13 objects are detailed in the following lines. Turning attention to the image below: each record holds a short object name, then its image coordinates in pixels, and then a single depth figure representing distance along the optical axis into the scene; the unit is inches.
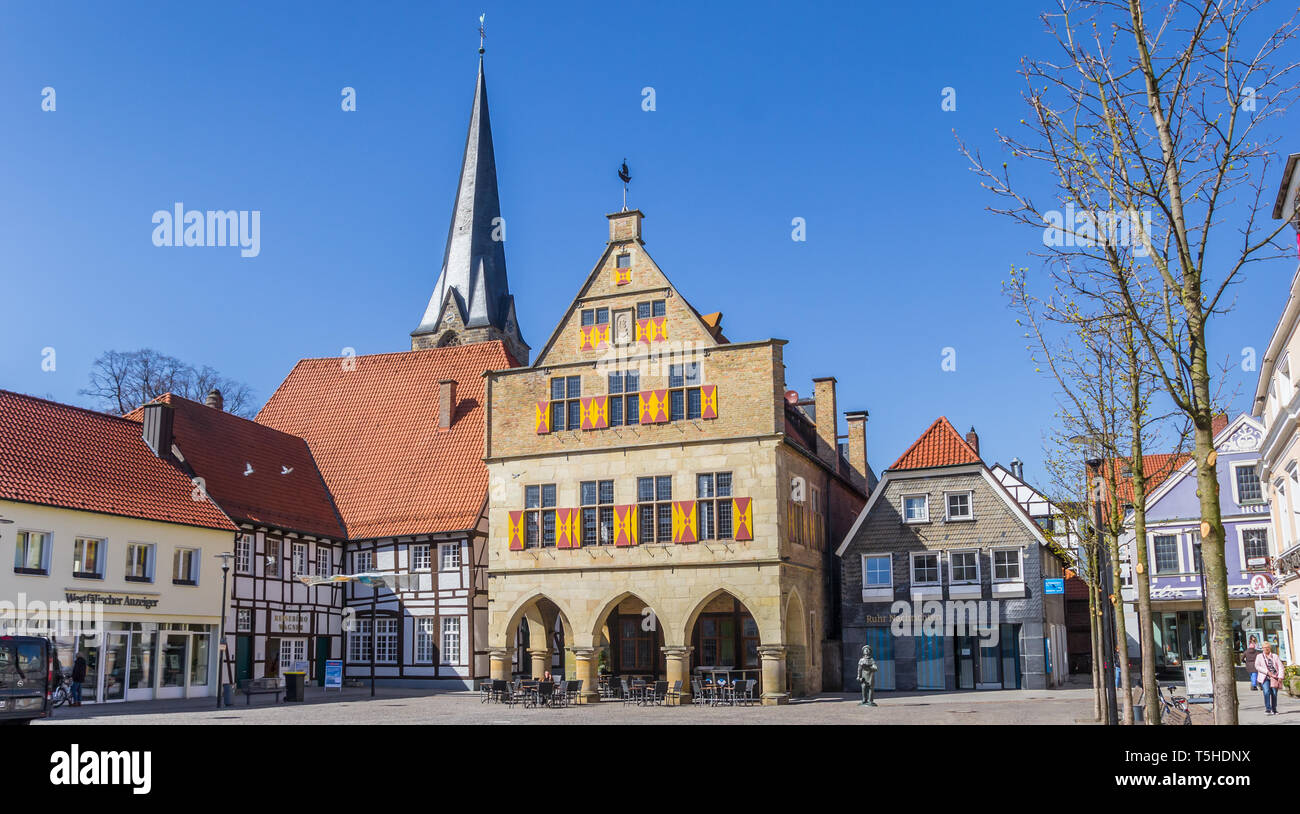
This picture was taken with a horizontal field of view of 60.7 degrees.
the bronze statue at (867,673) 1054.4
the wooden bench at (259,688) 1231.5
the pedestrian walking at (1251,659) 1265.0
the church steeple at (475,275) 2591.0
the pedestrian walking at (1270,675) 874.1
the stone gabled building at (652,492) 1202.6
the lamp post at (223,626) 1208.2
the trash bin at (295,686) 1227.2
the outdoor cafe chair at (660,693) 1124.3
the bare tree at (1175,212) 375.2
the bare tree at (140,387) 2185.0
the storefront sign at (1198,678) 852.6
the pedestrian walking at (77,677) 1152.2
